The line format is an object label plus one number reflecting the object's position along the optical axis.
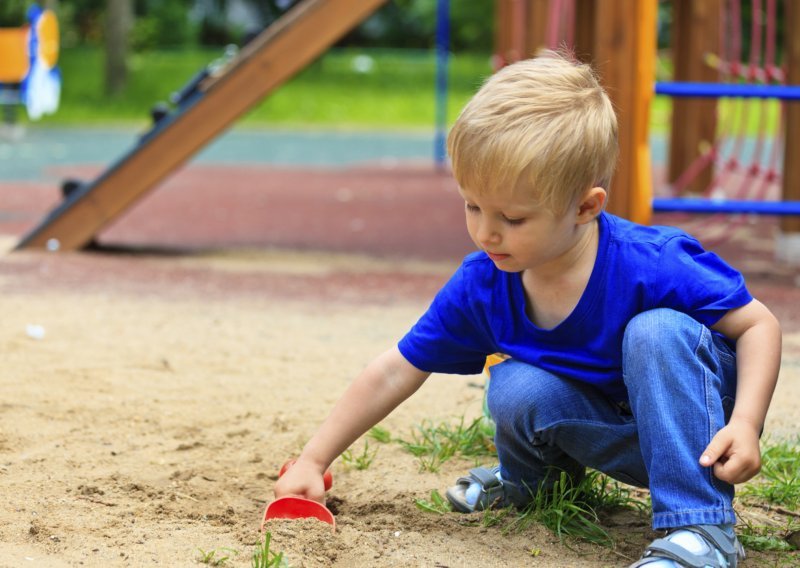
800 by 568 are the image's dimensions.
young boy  3.68
